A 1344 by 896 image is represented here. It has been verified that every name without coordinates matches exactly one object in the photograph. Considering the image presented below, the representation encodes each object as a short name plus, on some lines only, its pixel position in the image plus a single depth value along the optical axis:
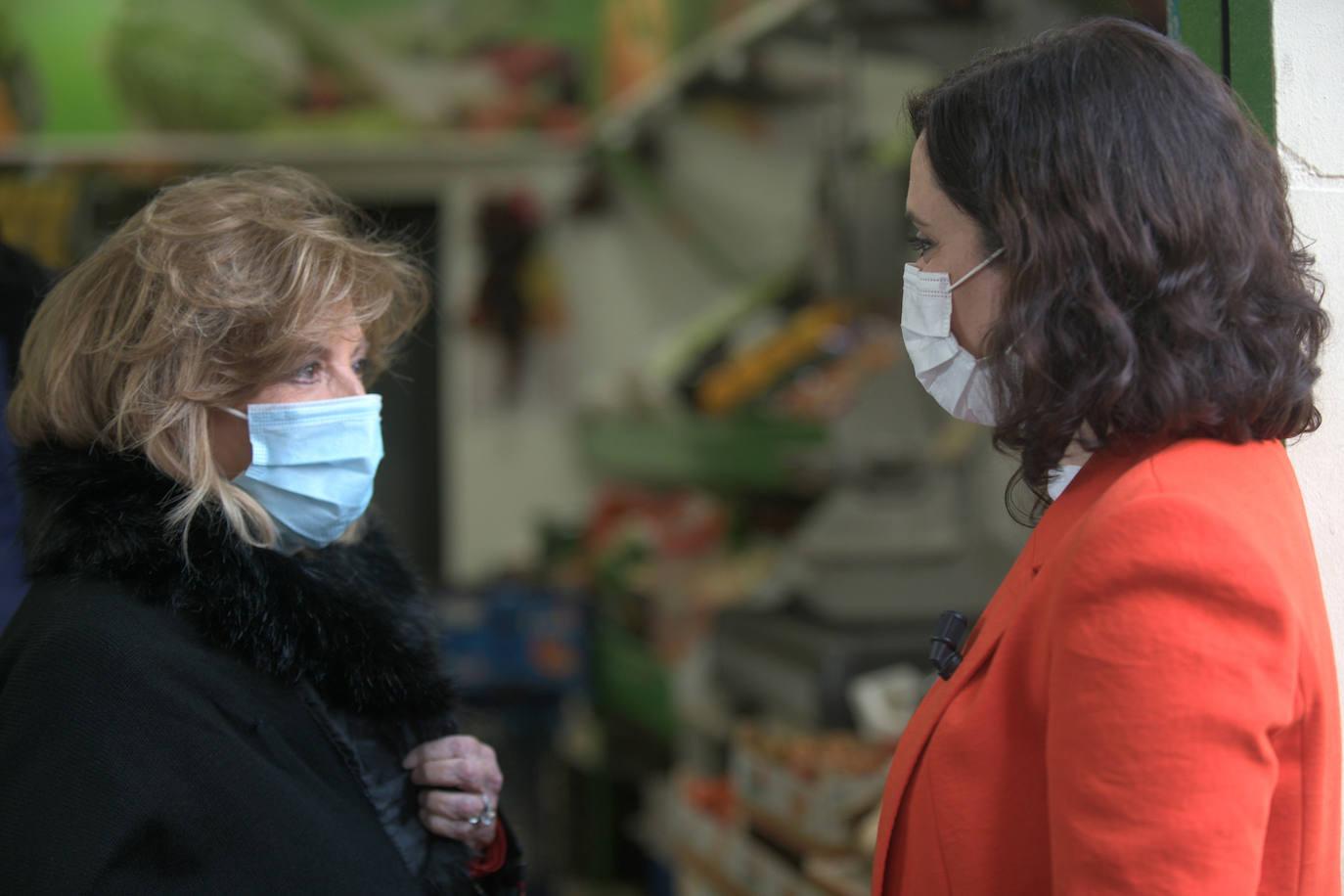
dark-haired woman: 0.96
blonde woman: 1.31
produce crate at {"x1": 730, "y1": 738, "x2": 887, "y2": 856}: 2.51
